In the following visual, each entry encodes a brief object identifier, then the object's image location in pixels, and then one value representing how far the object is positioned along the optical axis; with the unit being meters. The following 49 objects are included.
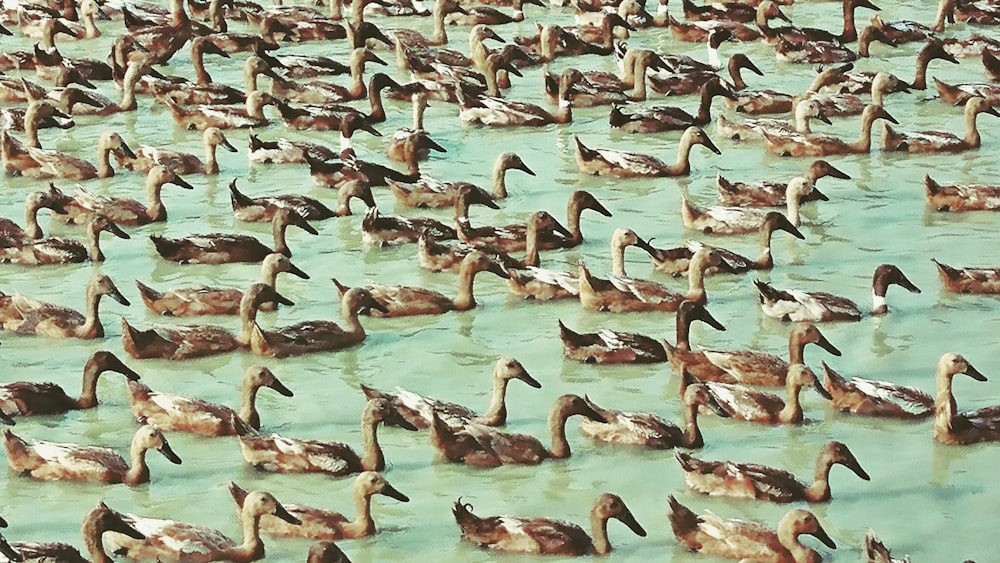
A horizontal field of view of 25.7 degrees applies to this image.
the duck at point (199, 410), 17.05
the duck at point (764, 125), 25.03
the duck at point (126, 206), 22.69
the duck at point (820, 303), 19.27
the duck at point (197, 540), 14.84
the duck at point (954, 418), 16.61
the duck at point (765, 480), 15.66
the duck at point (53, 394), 17.48
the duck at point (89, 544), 14.59
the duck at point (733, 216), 21.81
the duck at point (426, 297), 19.89
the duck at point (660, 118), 25.88
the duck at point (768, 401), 16.91
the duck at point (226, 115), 26.33
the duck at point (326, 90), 27.47
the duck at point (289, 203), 22.64
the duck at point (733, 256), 20.64
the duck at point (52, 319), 19.39
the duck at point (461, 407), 17.02
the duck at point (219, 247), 21.38
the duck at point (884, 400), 17.08
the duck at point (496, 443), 16.44
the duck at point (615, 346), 18.38
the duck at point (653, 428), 16.53
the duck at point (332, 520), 15.20
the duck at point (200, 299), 19.83
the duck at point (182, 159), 24.34
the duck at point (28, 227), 21.75
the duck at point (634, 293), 19.70
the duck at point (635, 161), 23.89
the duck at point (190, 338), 18.84
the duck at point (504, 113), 26.19
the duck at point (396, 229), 21.80
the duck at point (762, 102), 26.30
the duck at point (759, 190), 22.53
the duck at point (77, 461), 16.17
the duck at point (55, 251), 21.53
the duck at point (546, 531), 14.94
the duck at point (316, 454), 16.33
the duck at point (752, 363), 17.75
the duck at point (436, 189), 23.20
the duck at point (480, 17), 31.44
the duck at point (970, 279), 19.81
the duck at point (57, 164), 24.33
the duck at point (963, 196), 22.31
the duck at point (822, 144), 24.56
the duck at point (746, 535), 14.62
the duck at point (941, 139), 24.53
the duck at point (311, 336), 18.92
